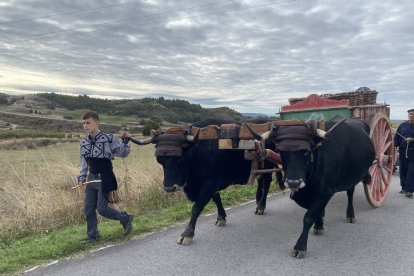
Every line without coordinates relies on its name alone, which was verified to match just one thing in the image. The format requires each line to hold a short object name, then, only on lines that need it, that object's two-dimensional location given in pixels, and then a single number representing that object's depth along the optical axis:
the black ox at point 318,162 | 5.07
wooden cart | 8.28
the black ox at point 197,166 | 5.67
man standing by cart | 9.35
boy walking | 5.67
